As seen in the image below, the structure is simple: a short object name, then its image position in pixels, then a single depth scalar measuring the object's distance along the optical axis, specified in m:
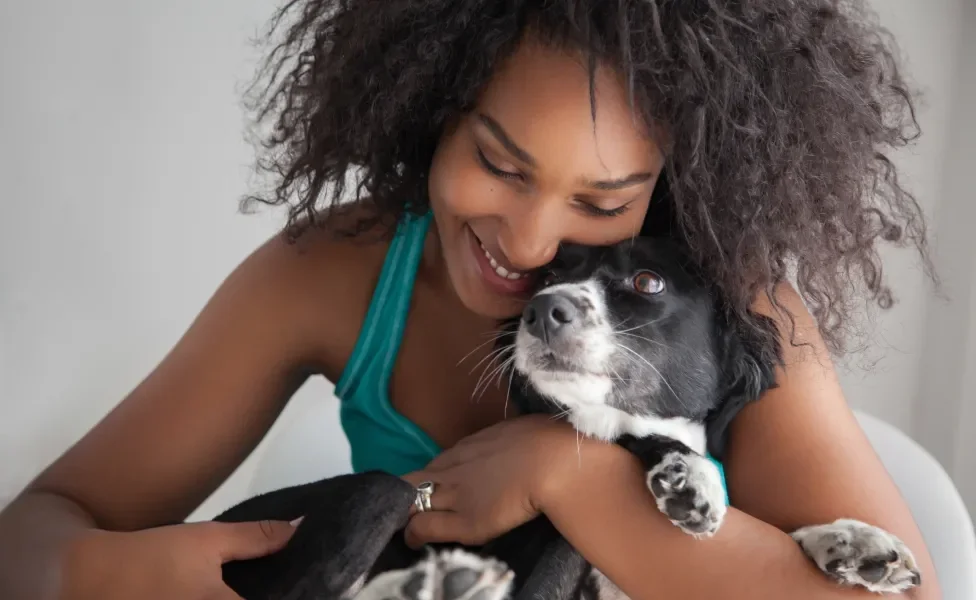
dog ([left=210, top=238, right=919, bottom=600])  0.91
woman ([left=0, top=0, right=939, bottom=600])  0.87
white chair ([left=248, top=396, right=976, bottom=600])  1.20
